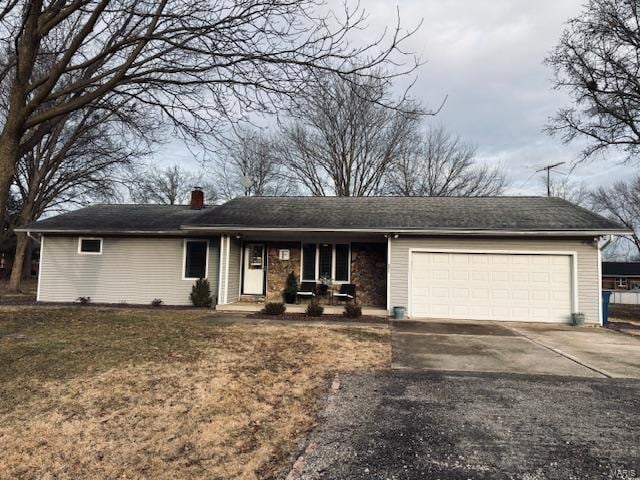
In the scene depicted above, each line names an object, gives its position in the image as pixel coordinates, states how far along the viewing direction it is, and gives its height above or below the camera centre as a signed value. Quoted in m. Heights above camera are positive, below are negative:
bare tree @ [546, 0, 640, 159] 14.01 +7.10
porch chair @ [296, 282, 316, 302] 13.48 -0.55
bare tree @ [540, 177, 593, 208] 37.59 +7.23
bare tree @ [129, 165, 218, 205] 36.28 +7.29
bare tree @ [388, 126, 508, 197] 27.66 +6.41
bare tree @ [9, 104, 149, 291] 19.45 +4.74
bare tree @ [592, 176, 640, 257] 35.94 +6.50
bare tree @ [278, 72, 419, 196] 24.56 +7.53
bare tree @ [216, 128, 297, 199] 27.84 +6.97
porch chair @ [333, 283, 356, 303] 13.21 -0.66
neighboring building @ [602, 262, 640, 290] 37.19 +0.22
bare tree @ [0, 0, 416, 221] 5.93 +3.12
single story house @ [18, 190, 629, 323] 11.28 +0.56
